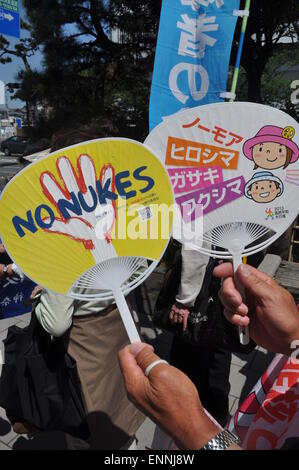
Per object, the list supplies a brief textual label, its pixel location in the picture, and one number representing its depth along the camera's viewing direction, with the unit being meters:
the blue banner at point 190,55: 2.29
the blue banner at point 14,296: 1.64
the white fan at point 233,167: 0.96
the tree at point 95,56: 5.12
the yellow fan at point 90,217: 0.80
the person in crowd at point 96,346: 1.17
